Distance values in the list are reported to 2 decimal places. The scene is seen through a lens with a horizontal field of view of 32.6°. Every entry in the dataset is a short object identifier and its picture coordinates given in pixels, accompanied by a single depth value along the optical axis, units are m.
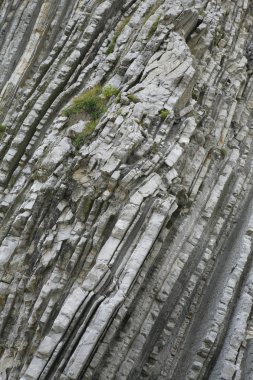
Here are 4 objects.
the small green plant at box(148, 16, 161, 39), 21.17
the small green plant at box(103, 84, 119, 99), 19.09
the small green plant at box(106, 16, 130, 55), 22.45
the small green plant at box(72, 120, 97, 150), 17.08
